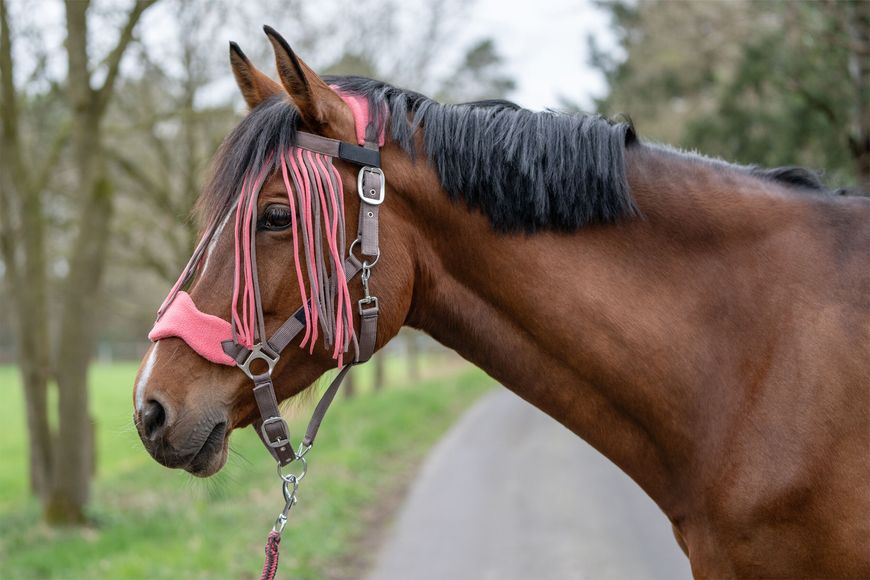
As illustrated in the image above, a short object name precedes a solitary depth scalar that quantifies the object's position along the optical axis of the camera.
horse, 2.13
